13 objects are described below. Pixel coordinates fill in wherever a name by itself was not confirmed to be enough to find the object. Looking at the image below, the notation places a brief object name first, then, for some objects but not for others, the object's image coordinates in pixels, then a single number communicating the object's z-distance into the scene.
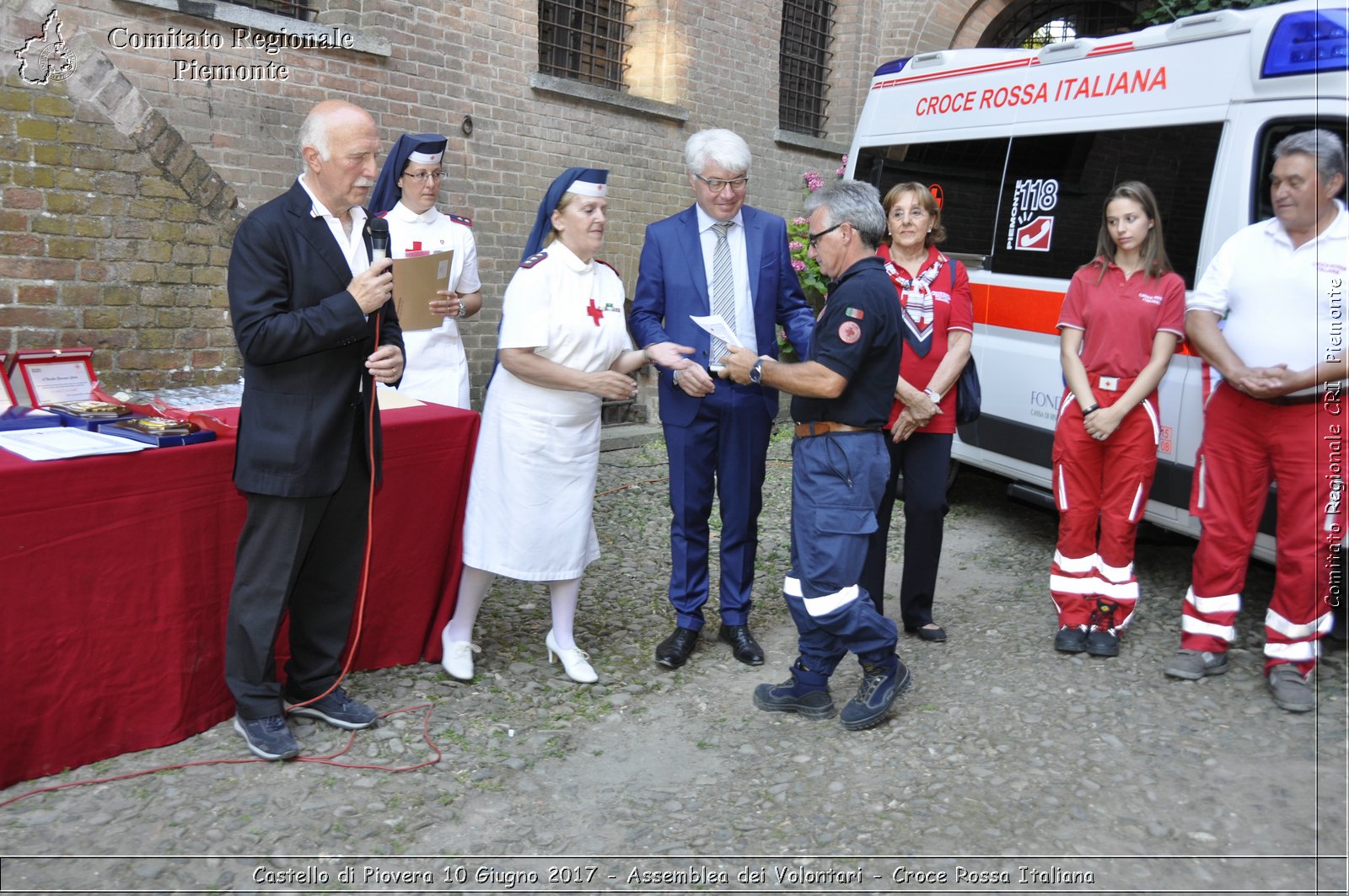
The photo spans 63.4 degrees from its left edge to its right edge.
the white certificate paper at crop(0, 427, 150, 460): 3.32
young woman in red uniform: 4.64
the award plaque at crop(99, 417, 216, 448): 3.56
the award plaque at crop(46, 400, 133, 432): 3.75
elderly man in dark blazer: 3.42
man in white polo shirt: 4.12
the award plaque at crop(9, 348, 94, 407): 4.00
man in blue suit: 4.57
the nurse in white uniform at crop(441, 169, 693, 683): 4.12
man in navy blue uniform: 3.81
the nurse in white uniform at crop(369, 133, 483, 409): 5.16
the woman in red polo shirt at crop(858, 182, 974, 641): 4.86
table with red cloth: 3.27
